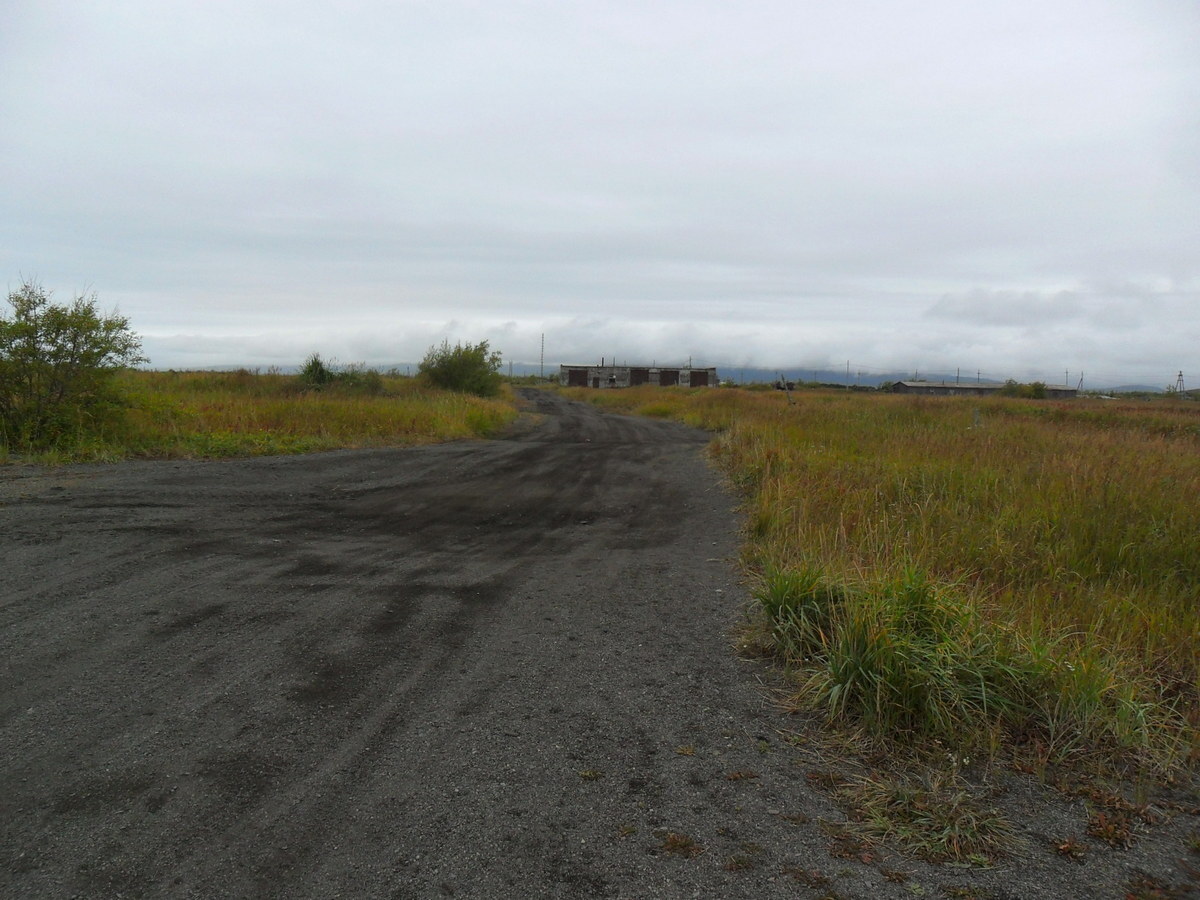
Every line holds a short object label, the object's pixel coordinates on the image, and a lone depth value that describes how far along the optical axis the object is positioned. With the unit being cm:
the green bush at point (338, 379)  2581
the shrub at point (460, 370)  3422
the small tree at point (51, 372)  1226
